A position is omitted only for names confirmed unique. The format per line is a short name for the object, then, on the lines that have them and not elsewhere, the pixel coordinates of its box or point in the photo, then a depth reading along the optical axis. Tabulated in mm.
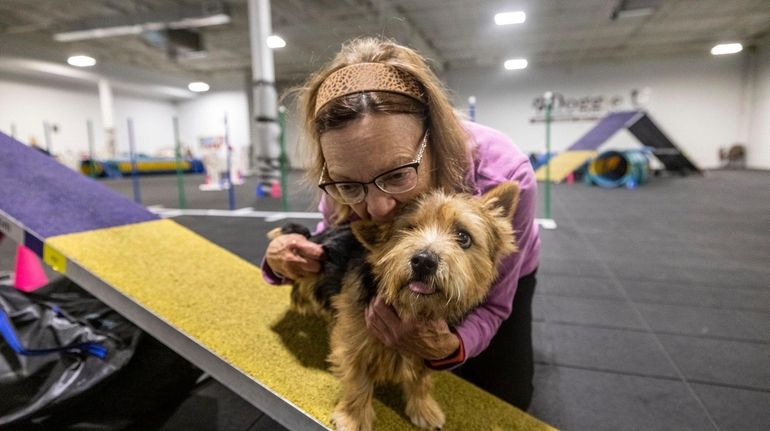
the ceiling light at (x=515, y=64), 15305
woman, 1028
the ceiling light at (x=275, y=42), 8375
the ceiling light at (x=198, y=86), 20572
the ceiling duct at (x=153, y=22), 10391
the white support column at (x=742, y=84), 11797
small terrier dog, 907
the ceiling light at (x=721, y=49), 12528
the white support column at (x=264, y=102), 8250
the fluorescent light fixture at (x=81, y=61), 15703
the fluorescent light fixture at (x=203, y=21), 10423
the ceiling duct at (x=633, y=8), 8990
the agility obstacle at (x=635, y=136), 10992
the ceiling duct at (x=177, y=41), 11977
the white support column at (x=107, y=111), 17578
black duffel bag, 1331
